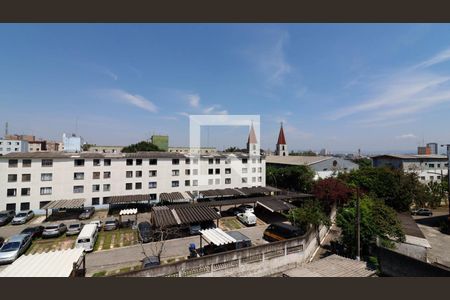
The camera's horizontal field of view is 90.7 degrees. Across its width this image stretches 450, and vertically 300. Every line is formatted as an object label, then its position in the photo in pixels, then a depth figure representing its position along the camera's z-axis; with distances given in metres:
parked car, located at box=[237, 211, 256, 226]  24.75
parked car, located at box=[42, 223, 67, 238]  20.14
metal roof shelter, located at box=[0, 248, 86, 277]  9.21
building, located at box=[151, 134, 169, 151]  92.74
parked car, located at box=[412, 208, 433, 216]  30.53
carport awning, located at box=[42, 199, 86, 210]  25.88
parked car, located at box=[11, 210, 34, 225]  24.28
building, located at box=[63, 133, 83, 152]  55.03
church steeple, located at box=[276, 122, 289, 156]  63.69
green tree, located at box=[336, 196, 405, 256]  15.55
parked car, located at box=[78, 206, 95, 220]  26.50
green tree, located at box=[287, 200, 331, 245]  18.25
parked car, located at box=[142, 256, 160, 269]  13.25
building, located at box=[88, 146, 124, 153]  85.96
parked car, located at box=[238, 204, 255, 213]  28.37
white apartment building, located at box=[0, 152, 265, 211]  27.77
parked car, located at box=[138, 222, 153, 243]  19.48
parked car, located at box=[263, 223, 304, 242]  17.91
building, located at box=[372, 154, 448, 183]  44.47
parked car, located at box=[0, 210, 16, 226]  24.26
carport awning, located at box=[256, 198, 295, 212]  25.38
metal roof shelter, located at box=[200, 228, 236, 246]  14.96
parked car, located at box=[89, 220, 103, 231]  22.27
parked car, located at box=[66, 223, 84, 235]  21.11
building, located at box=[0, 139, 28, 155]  70.38
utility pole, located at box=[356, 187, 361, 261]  14.64
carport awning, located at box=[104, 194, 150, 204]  28.83
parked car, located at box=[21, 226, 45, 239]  19.69
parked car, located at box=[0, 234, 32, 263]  15.30
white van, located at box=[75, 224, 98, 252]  17.38
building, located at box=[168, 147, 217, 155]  99.78
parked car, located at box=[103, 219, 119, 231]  22.28
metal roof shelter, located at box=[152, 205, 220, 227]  20.31
